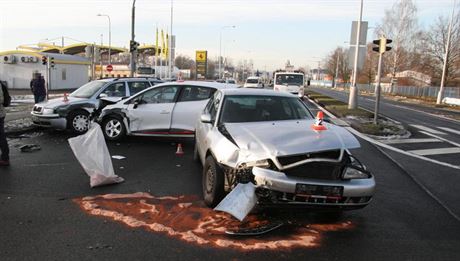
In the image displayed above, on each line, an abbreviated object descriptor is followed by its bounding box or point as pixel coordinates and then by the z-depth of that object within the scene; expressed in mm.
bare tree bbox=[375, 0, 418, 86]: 60500
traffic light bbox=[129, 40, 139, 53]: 27625
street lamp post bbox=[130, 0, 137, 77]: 26625
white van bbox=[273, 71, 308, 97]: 29172
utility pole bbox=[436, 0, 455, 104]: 40000
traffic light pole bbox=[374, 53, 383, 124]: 15094
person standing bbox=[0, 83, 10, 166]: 8043
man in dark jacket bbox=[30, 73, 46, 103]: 18797
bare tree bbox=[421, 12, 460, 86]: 52978
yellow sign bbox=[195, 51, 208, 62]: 58750
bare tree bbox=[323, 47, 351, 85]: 104438
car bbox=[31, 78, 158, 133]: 11833
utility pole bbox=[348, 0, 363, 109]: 22547
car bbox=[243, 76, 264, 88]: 40734
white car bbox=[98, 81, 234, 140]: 10547
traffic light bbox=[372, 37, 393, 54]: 14903
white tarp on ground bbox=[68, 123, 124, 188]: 6645
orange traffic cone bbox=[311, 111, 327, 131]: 5682
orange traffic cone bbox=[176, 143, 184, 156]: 9685
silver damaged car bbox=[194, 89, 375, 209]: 4805
